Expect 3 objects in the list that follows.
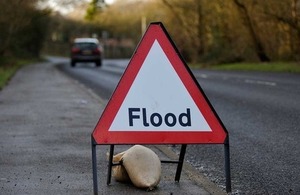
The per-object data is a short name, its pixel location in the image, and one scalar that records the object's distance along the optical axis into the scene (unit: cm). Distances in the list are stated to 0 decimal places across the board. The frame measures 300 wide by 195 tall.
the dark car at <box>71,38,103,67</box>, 6840
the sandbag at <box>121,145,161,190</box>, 915
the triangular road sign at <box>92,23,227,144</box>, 874
